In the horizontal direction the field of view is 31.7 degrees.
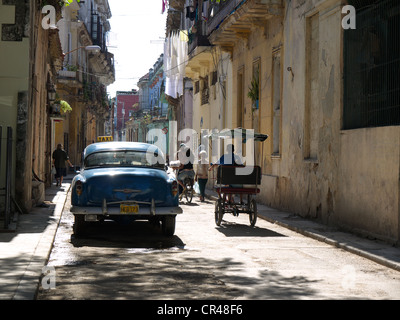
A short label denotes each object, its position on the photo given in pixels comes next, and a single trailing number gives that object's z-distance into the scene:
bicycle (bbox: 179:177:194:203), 20.42
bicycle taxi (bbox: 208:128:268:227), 13.88
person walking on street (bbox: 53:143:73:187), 26.68
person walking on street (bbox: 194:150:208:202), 20.29
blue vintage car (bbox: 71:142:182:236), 11.08
